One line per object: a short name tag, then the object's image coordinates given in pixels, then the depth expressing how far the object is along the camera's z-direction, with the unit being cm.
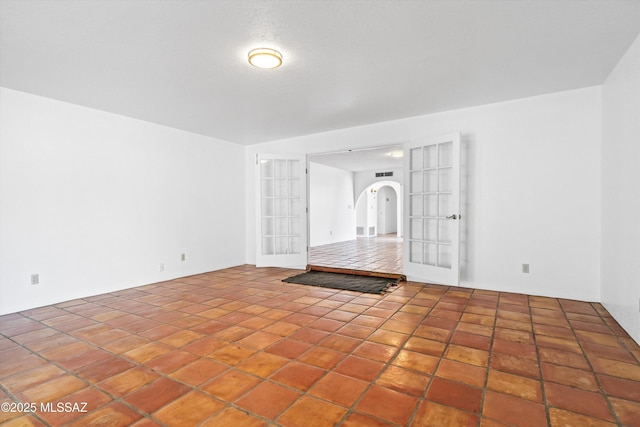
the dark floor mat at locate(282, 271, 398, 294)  429
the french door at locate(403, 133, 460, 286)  401
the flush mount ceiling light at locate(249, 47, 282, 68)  260
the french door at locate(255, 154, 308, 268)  569
